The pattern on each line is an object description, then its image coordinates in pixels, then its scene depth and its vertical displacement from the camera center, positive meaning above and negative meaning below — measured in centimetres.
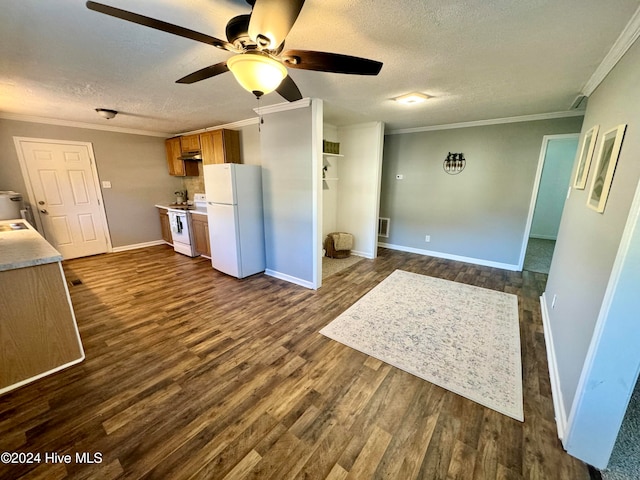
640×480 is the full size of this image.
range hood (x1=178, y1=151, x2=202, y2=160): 482 +46
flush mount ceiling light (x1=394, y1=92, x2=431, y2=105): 269 +90
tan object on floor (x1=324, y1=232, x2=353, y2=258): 468 -117
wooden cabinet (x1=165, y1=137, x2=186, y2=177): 506 +46
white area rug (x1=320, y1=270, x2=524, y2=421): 186 -145
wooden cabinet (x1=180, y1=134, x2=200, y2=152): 463 +68
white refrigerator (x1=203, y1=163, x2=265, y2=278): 343 -52
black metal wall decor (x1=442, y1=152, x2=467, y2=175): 426 +30
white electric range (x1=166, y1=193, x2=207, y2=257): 457 -88
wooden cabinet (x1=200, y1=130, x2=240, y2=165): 412 +56
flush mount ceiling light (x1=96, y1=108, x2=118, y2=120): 331 +87
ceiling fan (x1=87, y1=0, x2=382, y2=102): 99 +62
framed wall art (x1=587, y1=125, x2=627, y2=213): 148 +9
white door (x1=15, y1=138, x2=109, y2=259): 403 -26
